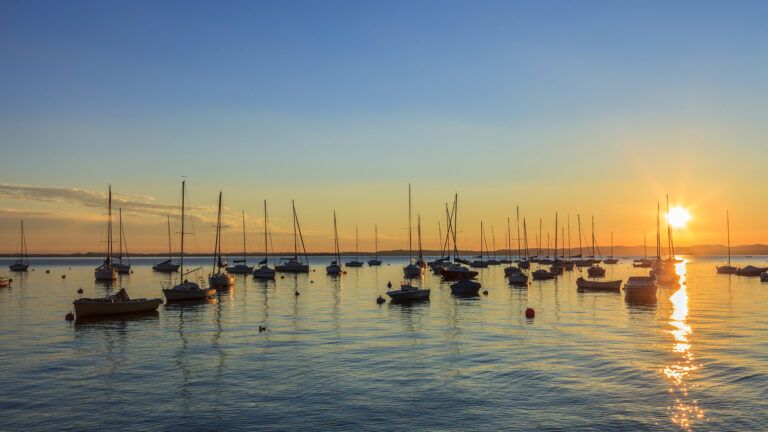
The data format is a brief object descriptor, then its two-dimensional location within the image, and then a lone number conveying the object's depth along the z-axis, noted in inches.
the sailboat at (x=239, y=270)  6171.3
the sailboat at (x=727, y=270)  5905.5
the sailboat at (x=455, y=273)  4746.6
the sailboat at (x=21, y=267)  7231.8
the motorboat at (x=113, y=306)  2308.1
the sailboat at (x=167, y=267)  7249.0
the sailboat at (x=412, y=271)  5497.5
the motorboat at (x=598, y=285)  3782.0
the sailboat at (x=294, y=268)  6393.2
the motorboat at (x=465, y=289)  3457.2
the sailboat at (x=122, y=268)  6379.9
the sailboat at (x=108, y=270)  5270.7
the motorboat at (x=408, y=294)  2935.5
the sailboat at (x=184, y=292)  2987.2
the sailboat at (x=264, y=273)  5402.1
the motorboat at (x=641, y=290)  3075.8
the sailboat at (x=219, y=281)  4018.2
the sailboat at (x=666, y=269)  4453.7
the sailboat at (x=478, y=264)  7727.4
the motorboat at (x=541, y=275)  5216.5
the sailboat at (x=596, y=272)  5334.6
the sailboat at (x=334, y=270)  6058.1
